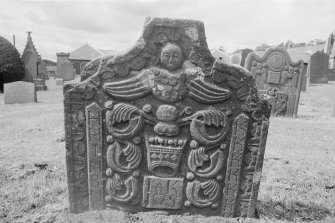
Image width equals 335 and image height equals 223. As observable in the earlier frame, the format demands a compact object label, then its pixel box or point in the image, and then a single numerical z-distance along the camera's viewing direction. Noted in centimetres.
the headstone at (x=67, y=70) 2380
